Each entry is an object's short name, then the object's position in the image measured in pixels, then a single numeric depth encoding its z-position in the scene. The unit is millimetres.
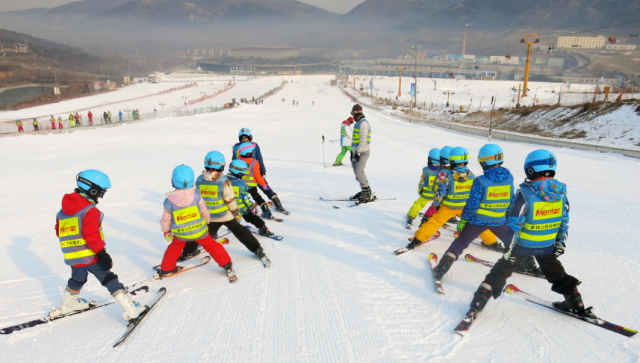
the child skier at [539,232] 3189
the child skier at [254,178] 6230
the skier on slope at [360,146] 7203
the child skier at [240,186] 5188
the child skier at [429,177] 5527
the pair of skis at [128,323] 3475
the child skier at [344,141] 10839
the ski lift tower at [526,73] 42612
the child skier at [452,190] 4621
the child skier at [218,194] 4594
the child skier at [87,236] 3359
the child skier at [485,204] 3877
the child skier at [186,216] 3983
